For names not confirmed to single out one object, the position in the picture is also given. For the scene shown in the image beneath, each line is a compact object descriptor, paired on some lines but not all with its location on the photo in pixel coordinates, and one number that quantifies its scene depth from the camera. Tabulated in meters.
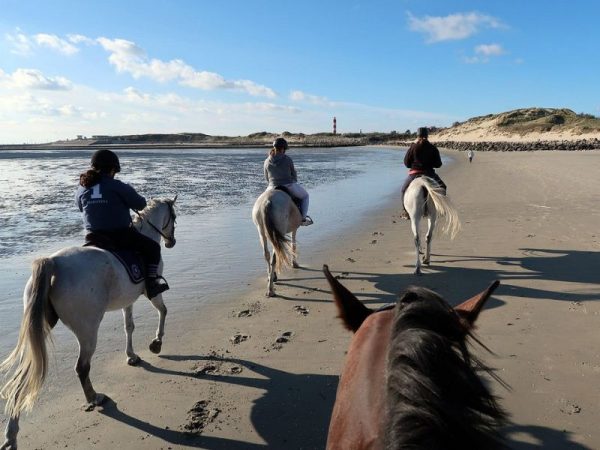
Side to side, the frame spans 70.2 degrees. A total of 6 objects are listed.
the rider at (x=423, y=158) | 8.50
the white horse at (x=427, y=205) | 7.79
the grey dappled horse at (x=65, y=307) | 3.44
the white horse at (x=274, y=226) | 7.16
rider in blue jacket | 4.39
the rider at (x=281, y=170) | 7.97
